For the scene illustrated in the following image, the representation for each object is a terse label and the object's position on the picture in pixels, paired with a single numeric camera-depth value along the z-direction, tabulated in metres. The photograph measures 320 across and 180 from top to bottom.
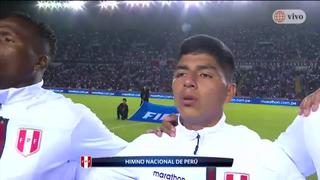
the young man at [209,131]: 1.40
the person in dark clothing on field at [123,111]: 10.98
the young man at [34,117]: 1.59
